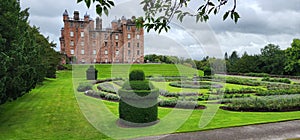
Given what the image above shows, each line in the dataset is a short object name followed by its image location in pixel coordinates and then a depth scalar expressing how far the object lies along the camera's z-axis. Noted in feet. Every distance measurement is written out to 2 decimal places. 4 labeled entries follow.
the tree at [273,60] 142.31
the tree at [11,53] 24.56
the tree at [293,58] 127.44
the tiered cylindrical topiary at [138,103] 25.70
